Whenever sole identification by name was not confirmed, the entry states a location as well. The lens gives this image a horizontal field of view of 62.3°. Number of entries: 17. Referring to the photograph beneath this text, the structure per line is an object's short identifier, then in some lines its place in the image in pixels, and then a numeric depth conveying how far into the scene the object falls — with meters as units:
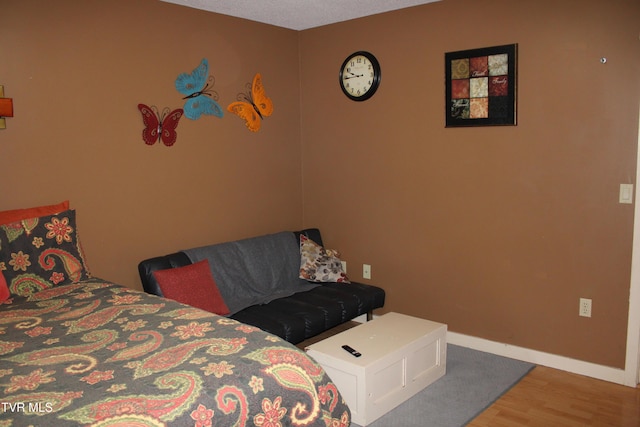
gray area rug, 2.89
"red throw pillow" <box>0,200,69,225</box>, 2.83
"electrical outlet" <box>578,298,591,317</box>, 3.37
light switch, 3.14
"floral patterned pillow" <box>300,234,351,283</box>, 4.18
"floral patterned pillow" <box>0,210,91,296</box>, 2.63
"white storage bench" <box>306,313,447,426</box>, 2.83
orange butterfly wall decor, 4.20
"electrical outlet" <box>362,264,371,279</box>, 4.44
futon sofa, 3.39
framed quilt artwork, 3.52
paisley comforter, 1.56
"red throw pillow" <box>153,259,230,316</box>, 3.31
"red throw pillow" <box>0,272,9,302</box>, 2.56
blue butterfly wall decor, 3.80
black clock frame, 4.16
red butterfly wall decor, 3.60
